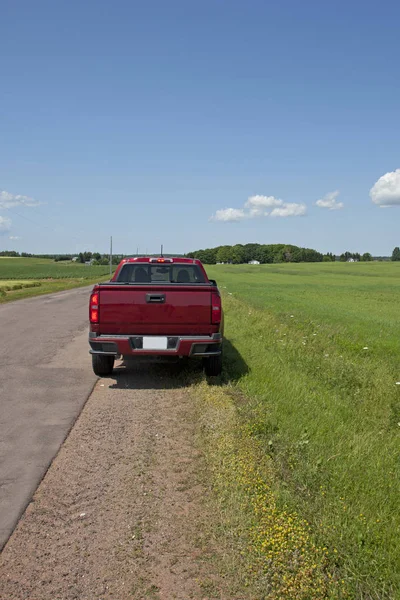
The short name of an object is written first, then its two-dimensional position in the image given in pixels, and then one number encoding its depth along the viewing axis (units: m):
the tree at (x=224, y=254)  176.25
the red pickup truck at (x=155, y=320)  6.89
